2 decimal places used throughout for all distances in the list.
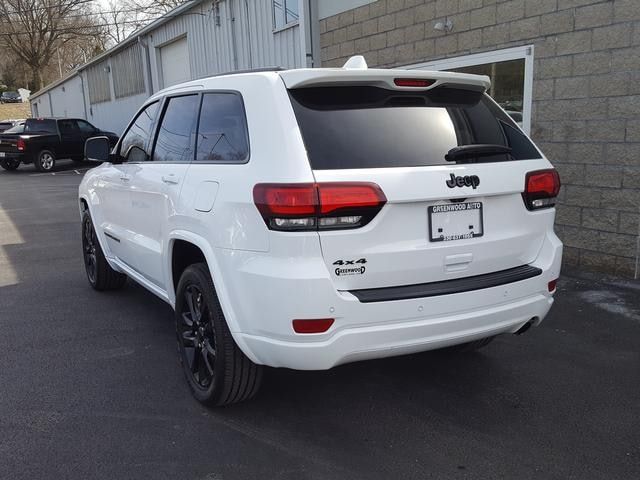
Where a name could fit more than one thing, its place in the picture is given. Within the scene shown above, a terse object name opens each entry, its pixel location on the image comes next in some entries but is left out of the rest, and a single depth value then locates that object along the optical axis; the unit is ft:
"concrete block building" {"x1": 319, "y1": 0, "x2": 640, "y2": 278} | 18.78
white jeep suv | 8.82
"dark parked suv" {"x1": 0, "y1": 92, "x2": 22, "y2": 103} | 226.17
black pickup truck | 71.46
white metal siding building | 40.57
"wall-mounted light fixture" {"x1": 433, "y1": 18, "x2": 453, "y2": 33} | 24.52
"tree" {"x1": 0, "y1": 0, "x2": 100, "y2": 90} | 163.12
